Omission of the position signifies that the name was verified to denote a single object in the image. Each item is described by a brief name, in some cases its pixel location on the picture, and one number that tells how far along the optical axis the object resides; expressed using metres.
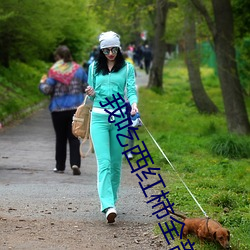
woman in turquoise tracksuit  7.49
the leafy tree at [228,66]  16.30
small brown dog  6.13
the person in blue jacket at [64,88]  11.08
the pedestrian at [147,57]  50.65
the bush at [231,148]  13.59
